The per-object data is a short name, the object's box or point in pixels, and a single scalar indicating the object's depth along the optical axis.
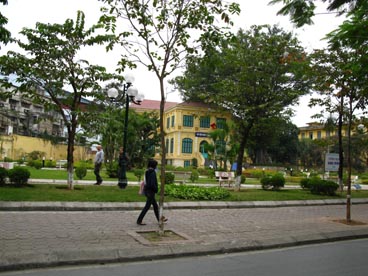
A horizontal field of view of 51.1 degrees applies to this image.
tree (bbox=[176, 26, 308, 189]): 16.98
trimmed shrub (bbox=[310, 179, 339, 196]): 17.36
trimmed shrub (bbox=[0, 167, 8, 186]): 12.90
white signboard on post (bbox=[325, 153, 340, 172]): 17.75
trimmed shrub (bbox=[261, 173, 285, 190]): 18.17
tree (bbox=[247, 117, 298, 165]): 50.78
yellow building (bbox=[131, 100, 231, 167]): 48.62
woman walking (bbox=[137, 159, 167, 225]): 9.01
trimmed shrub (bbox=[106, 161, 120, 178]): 22.77
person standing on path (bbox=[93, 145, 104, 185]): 16.19
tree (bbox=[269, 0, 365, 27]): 6.90
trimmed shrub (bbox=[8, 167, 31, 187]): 13.02
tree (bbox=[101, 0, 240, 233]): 8.27
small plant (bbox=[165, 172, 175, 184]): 17.17
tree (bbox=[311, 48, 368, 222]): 14.82
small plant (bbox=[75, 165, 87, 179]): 17.81
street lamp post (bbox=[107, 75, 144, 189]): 15.08
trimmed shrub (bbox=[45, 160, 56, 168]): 31.78
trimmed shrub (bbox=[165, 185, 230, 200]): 13.70
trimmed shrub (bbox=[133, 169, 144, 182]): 18.88
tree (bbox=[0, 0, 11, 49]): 6.57
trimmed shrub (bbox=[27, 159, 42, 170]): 27.19
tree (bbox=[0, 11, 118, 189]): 13.01
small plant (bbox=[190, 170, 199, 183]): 21.83
